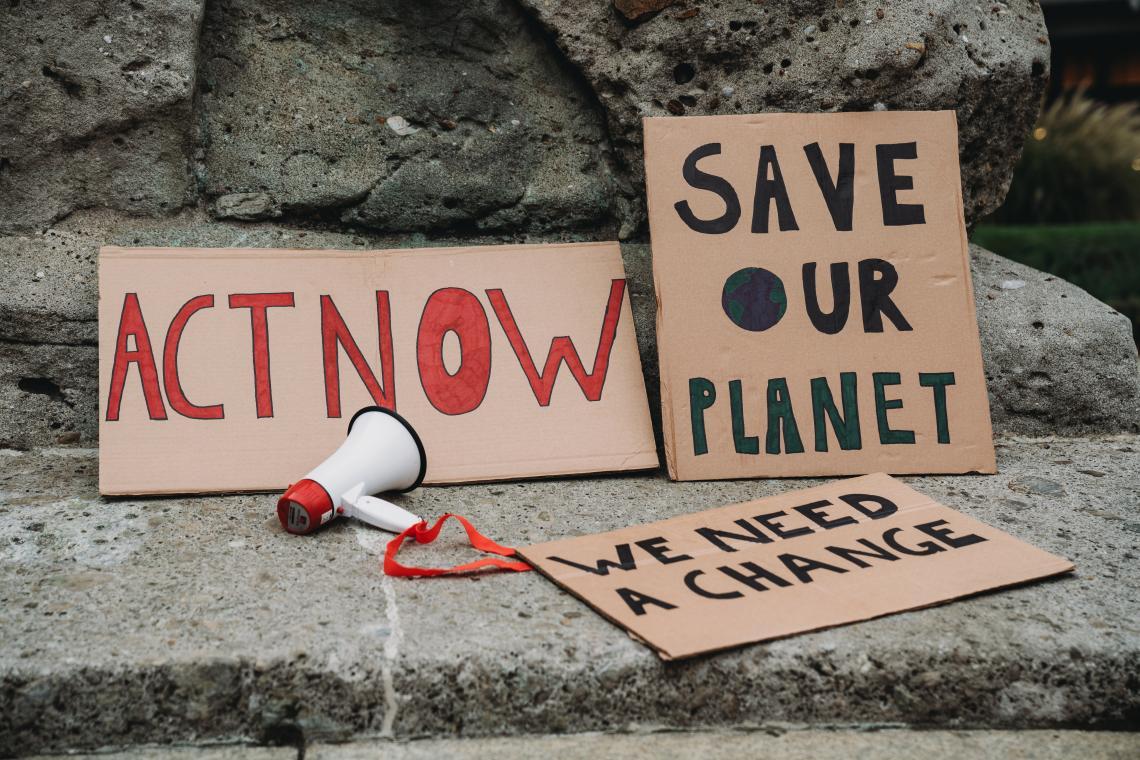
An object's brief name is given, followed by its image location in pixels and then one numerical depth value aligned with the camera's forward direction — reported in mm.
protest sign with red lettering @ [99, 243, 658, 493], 1785
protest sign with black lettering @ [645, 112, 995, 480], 1859
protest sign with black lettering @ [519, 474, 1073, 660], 1244
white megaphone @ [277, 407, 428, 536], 1525
